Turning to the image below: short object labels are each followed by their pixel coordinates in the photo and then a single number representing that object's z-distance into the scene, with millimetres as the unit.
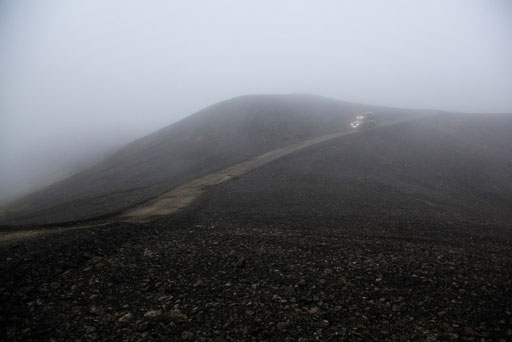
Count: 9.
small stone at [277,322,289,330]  5962
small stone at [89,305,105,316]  6543
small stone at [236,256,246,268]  8547
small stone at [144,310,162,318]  6426
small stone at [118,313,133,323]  6320
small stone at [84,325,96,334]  5969
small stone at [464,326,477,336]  5546
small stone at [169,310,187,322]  6324
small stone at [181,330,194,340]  5785
